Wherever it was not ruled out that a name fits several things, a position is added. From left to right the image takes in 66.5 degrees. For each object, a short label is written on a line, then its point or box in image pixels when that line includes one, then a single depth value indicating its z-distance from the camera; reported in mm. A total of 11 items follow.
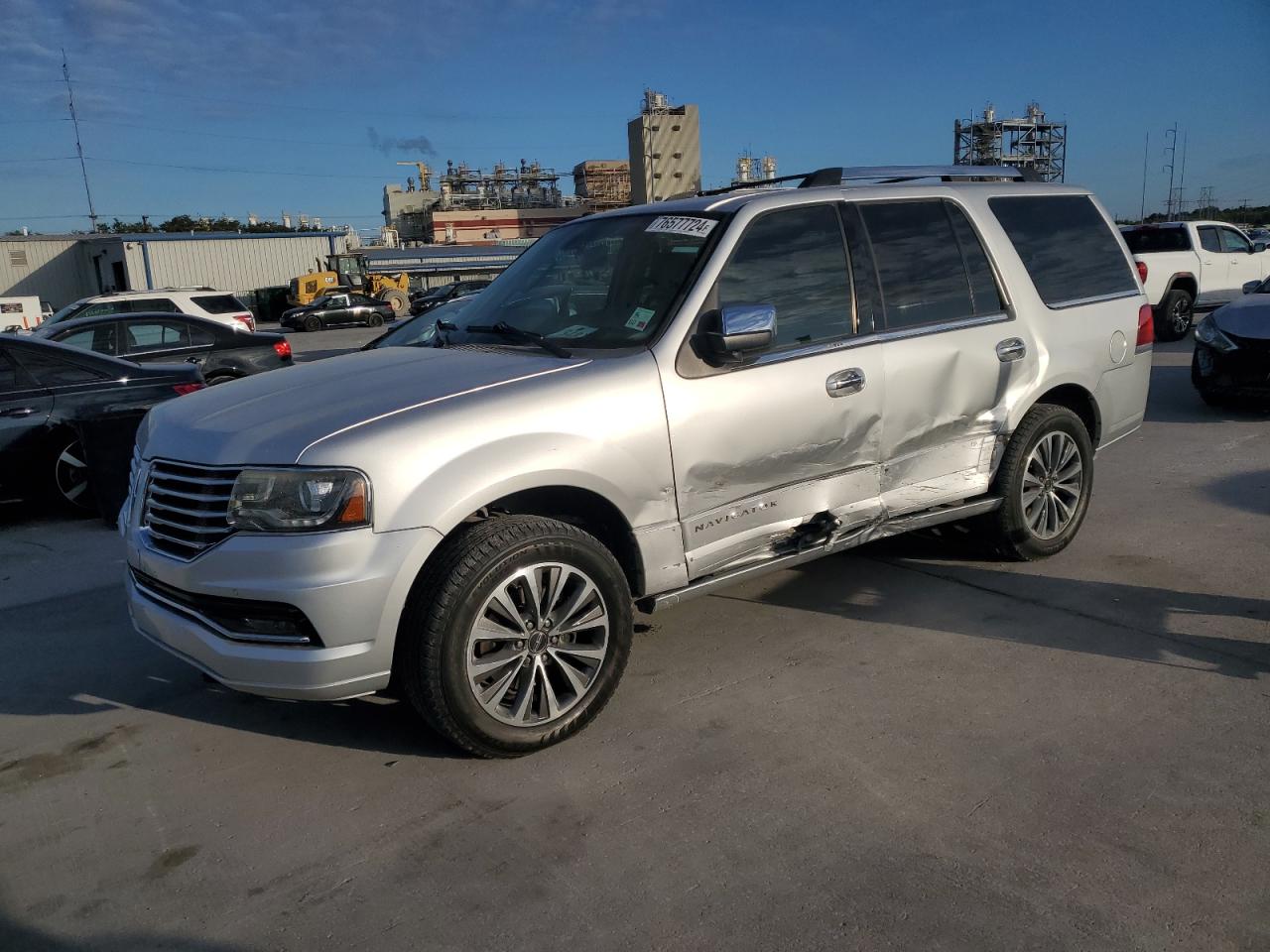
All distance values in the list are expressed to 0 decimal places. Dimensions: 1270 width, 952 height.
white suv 18266
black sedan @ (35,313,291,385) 11008
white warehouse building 54188
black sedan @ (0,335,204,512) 7027
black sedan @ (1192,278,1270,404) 8930
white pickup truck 15453
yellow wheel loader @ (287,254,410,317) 50812
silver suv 3102
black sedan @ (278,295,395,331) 42688
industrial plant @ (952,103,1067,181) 63781
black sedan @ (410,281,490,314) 27441
